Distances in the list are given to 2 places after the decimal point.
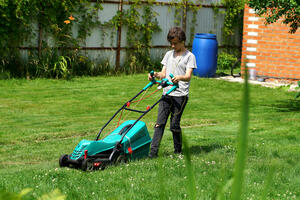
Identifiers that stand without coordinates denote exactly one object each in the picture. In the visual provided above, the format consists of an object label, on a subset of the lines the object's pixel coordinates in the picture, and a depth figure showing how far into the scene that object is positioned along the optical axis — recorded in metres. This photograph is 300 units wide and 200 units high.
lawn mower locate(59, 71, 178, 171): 8.56
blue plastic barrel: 23.38
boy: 9.52
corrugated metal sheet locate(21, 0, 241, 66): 23.15
